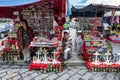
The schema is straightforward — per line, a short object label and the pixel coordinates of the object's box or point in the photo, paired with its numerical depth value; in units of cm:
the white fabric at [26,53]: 369
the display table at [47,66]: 332
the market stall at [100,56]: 338
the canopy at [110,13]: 537
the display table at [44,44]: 352
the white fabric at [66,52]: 371
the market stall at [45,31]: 333
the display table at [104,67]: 338
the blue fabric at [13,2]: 282
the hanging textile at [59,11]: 311
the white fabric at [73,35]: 433
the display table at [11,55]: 374
